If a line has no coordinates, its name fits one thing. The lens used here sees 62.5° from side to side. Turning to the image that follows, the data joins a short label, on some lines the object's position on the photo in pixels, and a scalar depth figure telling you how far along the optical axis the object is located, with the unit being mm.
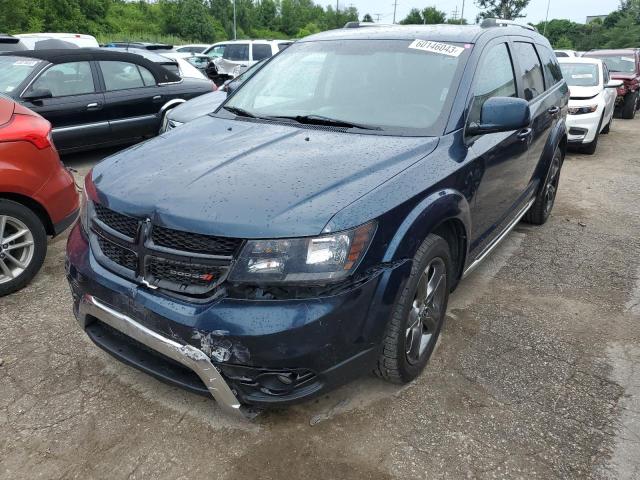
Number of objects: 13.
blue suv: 2068
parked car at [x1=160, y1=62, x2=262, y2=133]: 5660
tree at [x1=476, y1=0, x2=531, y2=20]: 62156
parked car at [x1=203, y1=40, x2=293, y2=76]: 15562
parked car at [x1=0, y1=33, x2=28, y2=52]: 9117
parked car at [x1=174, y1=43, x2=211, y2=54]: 22078
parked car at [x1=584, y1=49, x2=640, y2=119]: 13023
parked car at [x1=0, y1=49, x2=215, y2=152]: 6379
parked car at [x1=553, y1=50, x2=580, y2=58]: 15784
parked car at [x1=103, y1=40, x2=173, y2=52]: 13111
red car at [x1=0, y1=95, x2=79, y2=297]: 3543
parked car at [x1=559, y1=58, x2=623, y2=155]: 8398
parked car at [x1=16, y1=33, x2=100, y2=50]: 10789
